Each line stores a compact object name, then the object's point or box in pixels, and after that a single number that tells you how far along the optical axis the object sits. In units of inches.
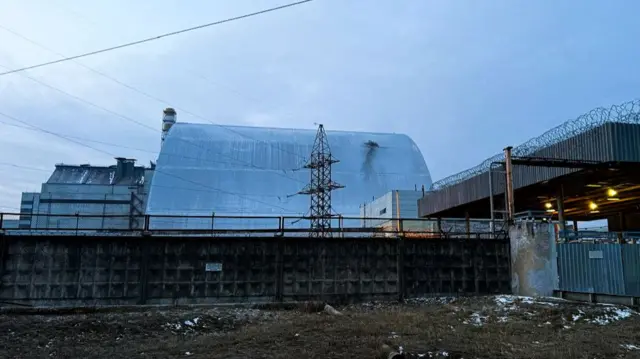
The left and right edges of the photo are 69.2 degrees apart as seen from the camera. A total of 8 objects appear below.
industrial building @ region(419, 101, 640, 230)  775.1
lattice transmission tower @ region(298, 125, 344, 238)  1779.9
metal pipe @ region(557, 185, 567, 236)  989.1
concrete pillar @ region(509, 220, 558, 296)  705.0
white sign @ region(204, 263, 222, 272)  724.0
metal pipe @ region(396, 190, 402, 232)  1528.1
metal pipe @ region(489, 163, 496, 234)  912.2
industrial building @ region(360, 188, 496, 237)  1414.6
